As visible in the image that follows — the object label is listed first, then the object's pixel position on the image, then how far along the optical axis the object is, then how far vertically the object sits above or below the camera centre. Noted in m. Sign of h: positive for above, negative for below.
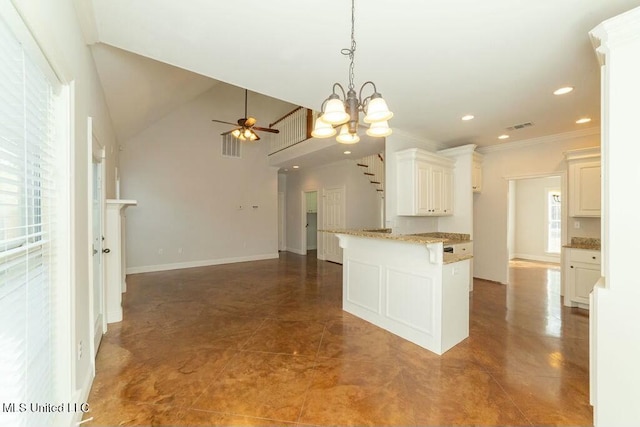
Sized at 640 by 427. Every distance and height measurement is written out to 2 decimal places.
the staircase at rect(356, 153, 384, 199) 6.83 +1.15
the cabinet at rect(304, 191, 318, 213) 9.34 +0.30
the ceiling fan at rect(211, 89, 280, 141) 4.98 +1.59
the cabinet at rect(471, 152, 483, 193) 5.19 +0.74
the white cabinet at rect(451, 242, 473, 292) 4.64 -0.66
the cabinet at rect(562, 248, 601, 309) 3.83 -0.94
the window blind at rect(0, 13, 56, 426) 1.03 -0.10
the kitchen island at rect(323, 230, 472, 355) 2.74 -0.88
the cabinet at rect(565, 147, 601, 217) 4.04 +0.44
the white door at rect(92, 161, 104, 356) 2.88 -0.41
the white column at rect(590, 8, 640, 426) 1.50 -0.13
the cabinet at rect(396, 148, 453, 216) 4.39 +0.49
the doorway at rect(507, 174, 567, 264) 7.65 -0.28
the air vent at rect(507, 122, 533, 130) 4.12 +1.33
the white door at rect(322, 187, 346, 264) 7.31 -0.16
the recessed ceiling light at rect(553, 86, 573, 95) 2.96 +1.35
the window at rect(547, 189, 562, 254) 7.60 -0.30
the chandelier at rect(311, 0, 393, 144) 1.84 +0.69
